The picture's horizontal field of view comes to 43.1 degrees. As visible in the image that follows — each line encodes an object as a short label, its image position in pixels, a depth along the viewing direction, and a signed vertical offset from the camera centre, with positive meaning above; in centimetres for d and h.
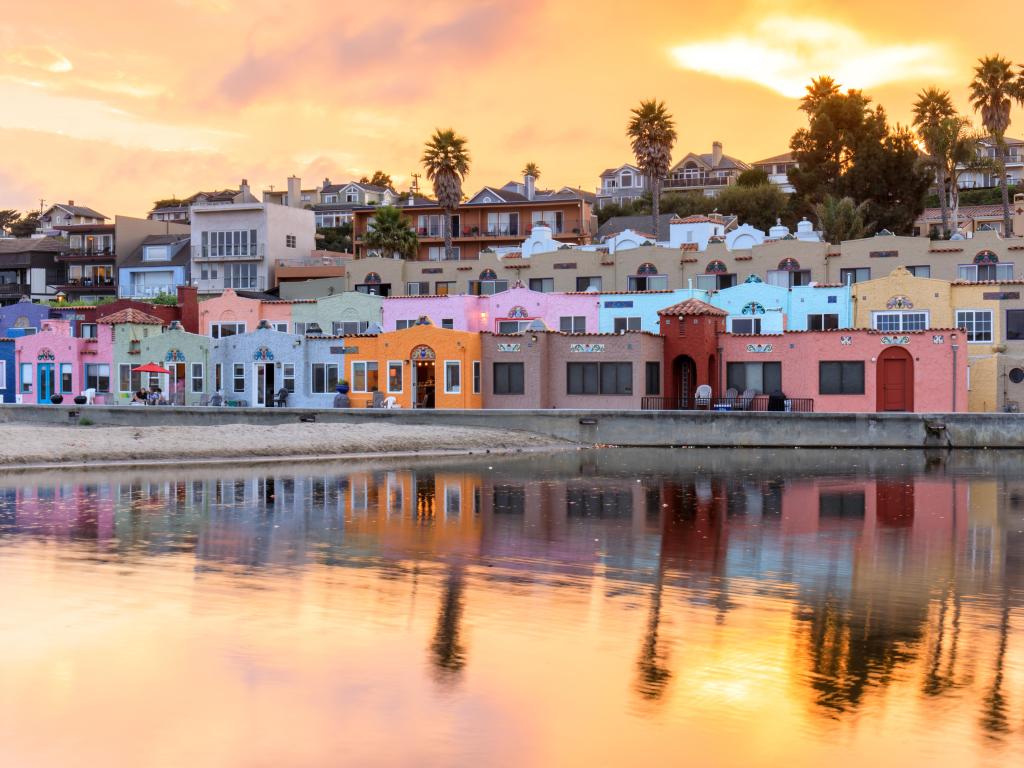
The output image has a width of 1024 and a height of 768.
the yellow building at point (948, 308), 6369 +305
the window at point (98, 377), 7319 -57
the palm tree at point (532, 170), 18225 +2802
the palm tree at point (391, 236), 10269 +1047
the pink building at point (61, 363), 7325 +21
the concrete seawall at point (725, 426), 5366 -241
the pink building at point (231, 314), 7819 +324
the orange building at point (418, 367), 6278 +4
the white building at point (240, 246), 11031 +1047
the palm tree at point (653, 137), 10381 +1856
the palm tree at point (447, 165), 10331 +1628
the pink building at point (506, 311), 6931 +312
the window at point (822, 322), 6631 +243
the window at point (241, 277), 11056 +773
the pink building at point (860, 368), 5878 +6
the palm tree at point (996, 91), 10969 +2363
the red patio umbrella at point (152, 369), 6850 -10
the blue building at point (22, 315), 8725 +349
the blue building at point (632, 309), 6781 +315
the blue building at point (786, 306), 6625 +323
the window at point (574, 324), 6919 +238
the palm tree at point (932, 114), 10562 +2160
